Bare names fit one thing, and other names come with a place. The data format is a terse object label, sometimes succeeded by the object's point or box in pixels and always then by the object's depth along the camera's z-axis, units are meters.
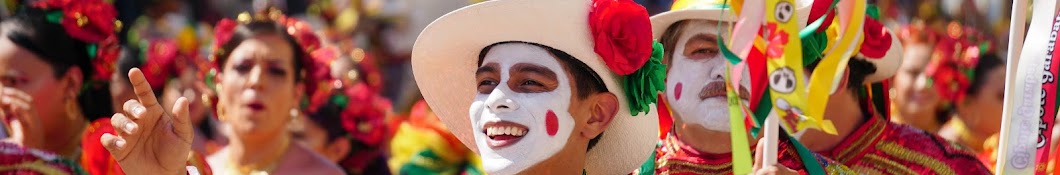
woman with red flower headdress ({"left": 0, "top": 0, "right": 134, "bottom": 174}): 5.81
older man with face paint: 4.89
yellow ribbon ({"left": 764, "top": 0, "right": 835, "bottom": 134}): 3.85
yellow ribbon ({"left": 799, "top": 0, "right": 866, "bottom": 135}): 3.93
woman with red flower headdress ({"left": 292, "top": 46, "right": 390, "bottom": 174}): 8.59
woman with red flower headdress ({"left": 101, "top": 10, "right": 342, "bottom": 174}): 6.85
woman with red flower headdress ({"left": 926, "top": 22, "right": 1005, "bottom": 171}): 9.07
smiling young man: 4.36
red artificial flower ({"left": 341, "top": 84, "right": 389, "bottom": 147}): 8.76
